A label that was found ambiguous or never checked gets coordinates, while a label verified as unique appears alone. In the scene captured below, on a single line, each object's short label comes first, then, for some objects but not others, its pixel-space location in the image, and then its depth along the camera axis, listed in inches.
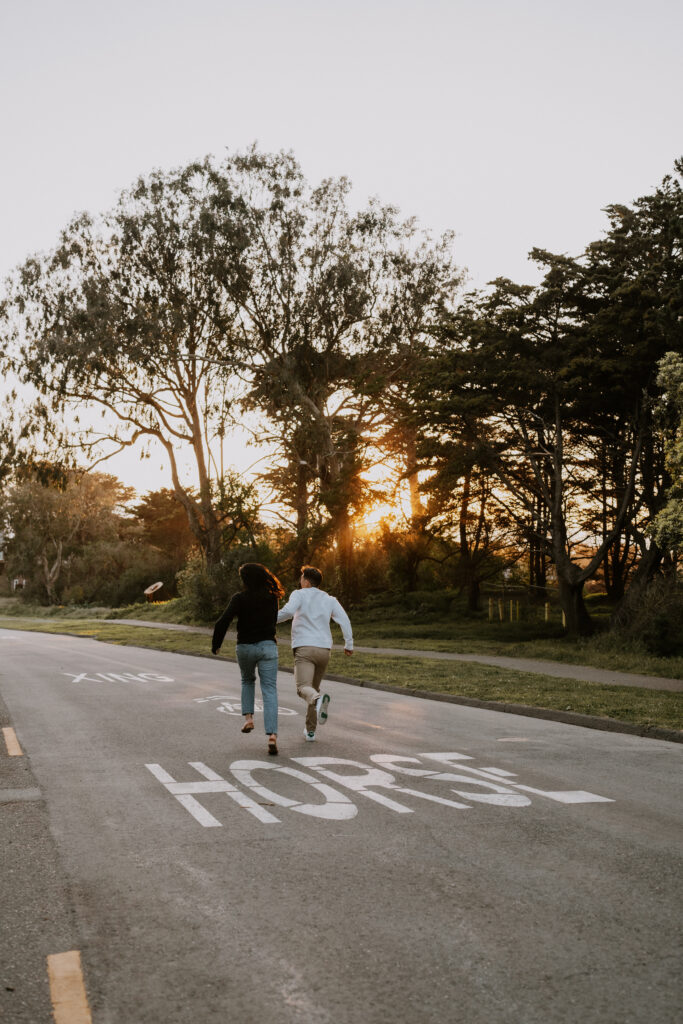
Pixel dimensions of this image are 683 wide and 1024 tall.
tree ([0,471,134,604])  2746.1
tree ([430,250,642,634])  1016.2
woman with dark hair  392.8
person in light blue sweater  409.1
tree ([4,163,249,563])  1413.6
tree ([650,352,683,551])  682.8
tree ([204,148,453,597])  1443.2
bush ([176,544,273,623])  1498.5
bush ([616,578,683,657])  856.3
